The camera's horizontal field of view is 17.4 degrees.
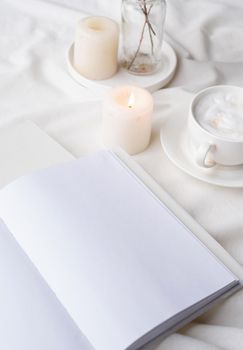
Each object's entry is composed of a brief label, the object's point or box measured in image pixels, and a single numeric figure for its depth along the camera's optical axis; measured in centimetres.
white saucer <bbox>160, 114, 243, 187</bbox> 100
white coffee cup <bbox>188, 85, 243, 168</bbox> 97
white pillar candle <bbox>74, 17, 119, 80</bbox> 112
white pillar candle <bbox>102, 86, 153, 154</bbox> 102
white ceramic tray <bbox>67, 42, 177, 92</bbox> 114
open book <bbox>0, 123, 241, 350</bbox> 83
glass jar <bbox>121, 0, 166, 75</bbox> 117
